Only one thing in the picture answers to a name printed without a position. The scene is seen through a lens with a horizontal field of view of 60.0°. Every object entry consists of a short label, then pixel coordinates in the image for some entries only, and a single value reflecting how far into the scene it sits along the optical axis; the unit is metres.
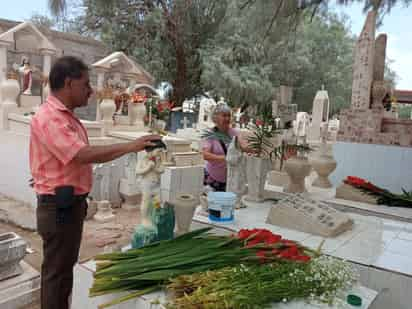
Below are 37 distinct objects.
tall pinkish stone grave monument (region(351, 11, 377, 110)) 5.69
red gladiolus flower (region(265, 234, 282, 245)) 1.94
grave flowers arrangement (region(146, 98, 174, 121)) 7.49
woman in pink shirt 3.32
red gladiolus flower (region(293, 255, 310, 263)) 1.82
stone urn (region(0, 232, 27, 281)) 2.61
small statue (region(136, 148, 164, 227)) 1.94
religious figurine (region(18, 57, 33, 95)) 6.61
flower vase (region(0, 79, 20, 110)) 6.01
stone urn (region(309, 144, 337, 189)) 4.92
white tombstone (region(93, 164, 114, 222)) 5.13
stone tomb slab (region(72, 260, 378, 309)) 1.59
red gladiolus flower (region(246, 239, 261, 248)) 1.91
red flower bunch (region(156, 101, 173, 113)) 7.58
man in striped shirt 1.75
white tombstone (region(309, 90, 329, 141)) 13.00
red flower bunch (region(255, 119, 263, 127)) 3.79
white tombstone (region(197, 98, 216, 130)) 10.84
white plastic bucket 2.71
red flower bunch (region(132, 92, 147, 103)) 7.36
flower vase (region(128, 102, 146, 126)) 7.28
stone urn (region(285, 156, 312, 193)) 4.06
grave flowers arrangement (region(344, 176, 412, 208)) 4.03
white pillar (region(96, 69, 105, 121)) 7.55
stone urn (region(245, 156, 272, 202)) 3.68
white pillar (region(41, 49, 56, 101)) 6.81
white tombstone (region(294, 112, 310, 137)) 12.68
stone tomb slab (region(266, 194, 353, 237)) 2.71
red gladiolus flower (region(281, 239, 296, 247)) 1.94
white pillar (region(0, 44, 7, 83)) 6.04
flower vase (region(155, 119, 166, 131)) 6.79
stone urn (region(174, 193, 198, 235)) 2.32
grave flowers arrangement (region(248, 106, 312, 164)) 3.63
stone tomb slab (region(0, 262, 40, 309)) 2.60
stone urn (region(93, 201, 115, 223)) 5.08
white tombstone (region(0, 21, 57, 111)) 6.05
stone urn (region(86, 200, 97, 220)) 5.14
